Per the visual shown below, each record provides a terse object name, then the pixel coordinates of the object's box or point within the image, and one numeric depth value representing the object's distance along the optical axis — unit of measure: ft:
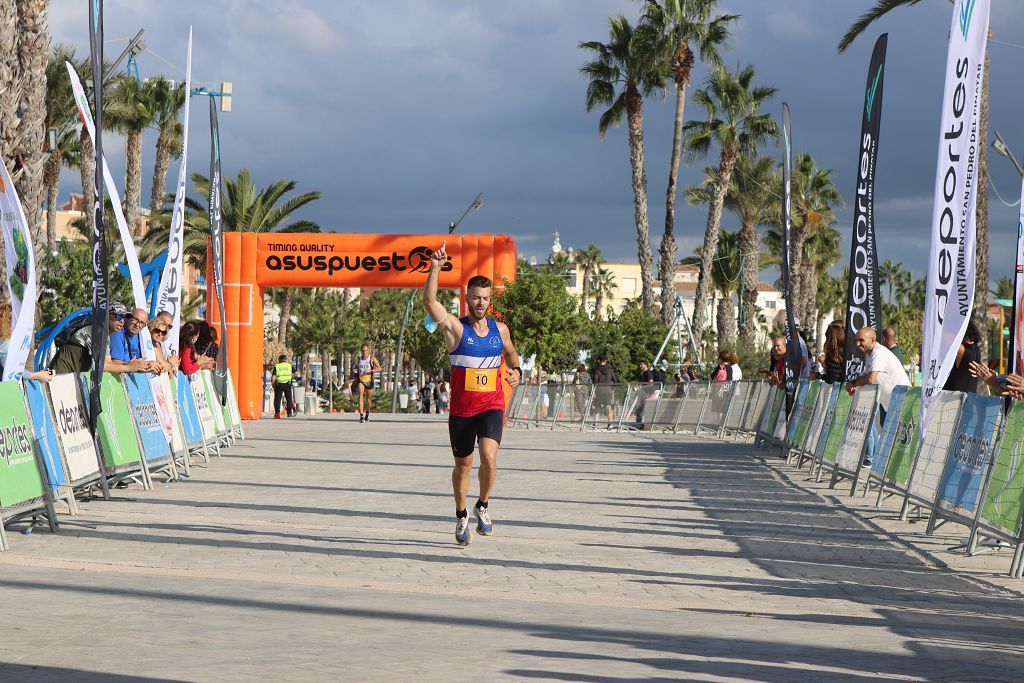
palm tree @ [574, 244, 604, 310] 410.72
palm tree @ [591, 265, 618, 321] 416.52
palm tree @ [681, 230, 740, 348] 234.79
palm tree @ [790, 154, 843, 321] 198.18
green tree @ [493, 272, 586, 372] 153.38
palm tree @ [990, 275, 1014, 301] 429.79
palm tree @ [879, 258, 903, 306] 415.85
